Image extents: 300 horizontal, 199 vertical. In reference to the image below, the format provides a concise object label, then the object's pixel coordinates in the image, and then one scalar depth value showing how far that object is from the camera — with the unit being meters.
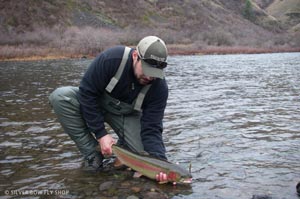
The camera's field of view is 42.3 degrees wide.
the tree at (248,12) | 140.75
